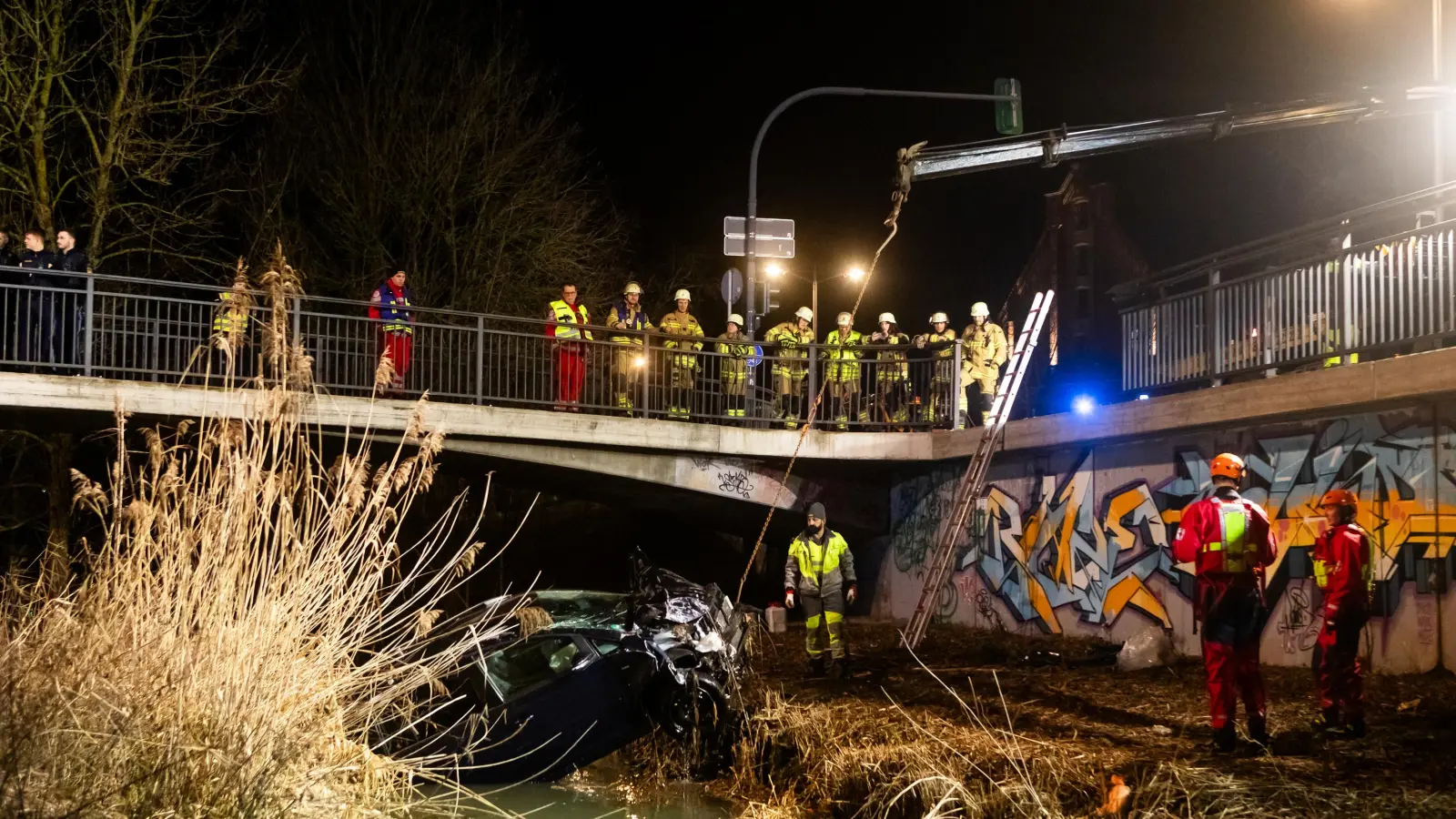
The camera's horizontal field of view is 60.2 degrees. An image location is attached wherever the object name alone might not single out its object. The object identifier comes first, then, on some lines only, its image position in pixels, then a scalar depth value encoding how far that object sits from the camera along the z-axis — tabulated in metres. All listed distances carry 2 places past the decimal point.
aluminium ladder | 14.57
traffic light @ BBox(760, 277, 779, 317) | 17.48
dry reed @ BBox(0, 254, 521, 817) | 5.51
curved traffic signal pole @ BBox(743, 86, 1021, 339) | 17.03
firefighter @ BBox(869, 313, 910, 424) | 17.06
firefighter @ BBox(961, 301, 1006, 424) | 16.91
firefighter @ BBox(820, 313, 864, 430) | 17.12
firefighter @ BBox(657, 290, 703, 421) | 16.59
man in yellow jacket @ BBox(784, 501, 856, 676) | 12.20
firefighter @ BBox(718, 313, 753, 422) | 16.86
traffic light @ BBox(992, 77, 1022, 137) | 15.83
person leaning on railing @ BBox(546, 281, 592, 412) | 15.79
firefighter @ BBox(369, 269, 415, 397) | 14.82
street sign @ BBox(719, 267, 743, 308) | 17.38
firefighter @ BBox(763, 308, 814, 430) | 17.08
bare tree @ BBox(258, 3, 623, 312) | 23.98
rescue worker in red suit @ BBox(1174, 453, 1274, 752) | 7.80
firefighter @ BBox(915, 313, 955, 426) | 16.81
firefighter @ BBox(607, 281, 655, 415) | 16.28
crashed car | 8.21
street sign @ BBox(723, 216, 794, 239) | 17.47
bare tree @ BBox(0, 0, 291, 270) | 17.78
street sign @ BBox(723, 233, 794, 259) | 17.31
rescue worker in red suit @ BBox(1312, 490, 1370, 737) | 8.11
